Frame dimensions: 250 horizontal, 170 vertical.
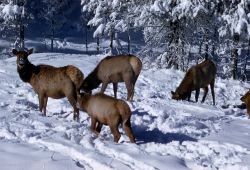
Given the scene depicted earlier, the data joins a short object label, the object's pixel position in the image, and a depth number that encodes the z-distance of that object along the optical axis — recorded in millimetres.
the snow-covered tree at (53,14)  70125
